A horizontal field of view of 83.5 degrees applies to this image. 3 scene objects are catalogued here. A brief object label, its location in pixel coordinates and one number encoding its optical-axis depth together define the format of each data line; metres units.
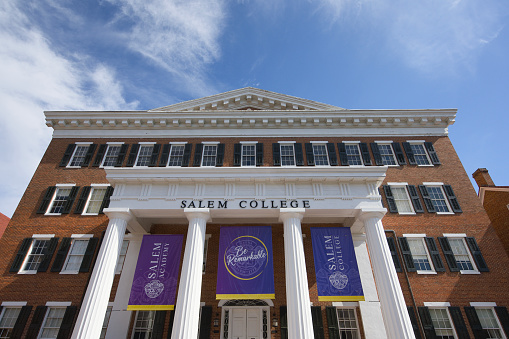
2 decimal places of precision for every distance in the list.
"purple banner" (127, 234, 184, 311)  15.59
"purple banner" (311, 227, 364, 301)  15.22
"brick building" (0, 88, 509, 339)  15.63
